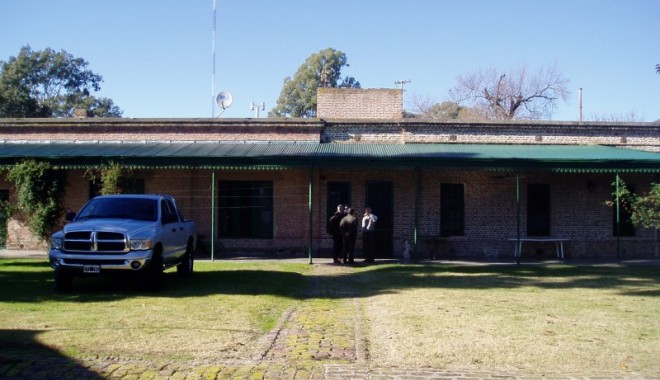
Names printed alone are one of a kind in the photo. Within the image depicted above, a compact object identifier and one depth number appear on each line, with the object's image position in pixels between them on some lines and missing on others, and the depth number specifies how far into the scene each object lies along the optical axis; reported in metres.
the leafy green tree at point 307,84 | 65.62
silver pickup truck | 10.80
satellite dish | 26.19
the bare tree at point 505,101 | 49.00
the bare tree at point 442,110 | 53.75
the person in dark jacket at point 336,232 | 17.89
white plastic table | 19.81
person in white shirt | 18.16
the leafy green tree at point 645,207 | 15.32
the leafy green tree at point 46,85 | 50.16
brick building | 20.64
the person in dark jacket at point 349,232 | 17.55
